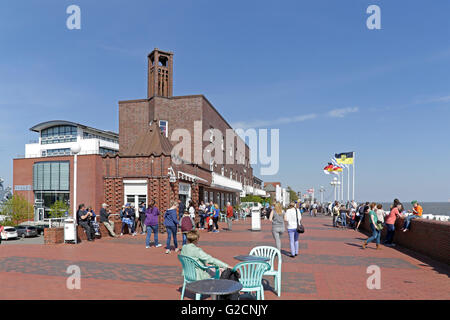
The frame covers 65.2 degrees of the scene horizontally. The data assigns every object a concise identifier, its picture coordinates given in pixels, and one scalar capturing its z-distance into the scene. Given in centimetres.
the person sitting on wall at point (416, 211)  1315
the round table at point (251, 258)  643
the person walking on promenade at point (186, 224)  1092
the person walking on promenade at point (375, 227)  1230
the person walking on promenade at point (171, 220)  1120
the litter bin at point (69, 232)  1383
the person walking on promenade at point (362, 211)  1968
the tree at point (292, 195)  10919
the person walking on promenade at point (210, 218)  1900
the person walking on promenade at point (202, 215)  2033
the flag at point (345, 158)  3691
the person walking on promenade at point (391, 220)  1322
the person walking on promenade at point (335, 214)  2373
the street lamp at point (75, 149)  1385
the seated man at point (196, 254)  552
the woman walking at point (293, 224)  1025
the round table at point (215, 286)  435
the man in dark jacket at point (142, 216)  1747
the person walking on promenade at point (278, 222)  988
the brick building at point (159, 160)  2014
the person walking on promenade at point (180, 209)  1783
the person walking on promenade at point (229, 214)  2031
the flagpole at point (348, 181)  3688
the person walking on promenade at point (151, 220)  1255
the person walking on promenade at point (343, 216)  2262
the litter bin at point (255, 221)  2011
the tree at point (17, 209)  4291
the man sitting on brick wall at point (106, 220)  1567
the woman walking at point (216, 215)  1902
